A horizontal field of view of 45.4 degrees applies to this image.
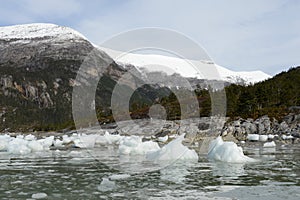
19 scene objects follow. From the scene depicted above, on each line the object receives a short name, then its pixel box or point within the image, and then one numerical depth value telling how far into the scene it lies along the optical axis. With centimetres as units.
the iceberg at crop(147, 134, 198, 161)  1886
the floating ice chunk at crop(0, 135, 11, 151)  3369
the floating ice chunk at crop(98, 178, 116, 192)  1106
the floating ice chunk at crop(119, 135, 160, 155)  2484
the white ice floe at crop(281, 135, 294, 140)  3866
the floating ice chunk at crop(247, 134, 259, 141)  3896
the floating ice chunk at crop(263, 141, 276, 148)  3050
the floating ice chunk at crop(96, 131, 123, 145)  4242
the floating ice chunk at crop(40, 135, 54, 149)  3548
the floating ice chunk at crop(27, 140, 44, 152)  3142
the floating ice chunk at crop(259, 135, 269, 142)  3853
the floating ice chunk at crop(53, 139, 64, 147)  4028
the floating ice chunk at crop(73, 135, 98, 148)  3572
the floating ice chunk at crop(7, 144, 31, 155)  2934
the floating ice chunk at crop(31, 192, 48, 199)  997
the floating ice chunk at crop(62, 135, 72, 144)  4316
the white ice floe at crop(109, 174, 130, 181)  1327
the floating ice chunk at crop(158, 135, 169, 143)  4075
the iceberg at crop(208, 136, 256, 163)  1804
